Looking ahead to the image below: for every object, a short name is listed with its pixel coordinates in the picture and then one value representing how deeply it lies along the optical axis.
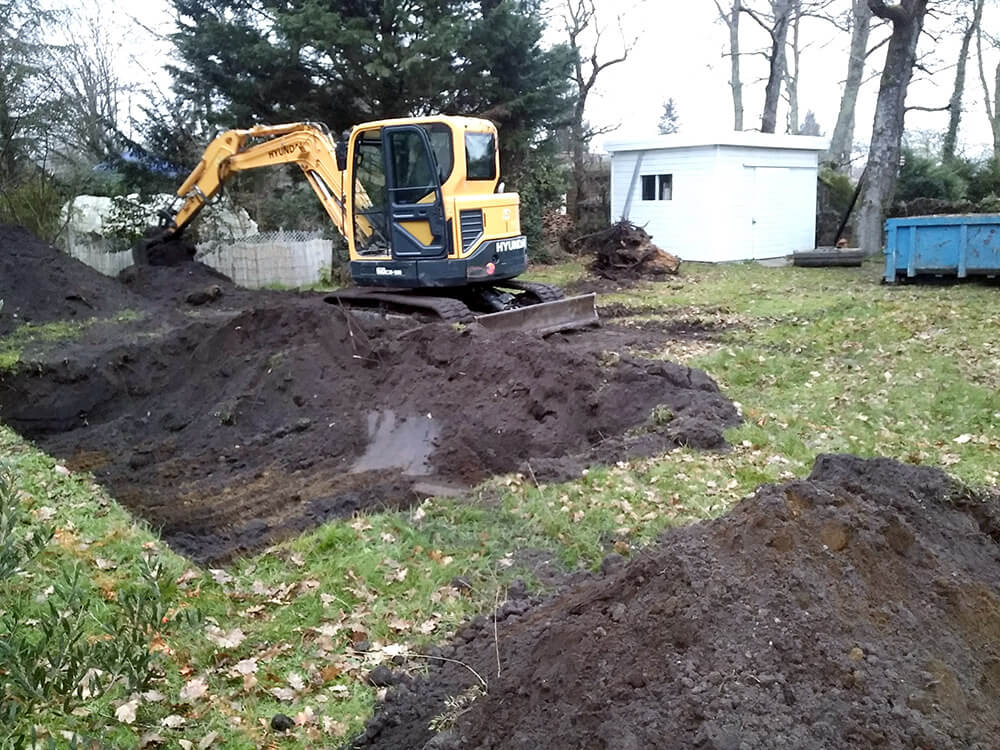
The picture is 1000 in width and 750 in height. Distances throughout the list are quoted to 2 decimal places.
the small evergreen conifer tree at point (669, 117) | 59.90
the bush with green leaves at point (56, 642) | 3.12
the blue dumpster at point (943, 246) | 15.38
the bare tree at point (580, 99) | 26.12
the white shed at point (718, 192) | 23.00
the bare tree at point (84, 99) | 19.75
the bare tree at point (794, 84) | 38.16
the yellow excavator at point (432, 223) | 11.39
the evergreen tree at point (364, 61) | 18.22
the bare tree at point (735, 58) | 34.16
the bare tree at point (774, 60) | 28.31
